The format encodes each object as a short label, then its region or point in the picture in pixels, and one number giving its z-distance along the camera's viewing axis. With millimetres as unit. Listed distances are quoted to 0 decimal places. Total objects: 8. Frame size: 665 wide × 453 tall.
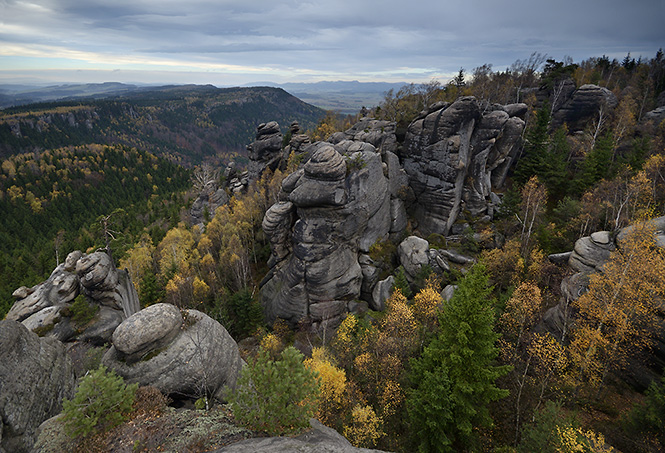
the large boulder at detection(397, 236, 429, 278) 46000
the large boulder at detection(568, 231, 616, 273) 26828
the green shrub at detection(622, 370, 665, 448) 15180
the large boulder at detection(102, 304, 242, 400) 18438
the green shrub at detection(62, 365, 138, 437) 11094
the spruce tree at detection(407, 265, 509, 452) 18828
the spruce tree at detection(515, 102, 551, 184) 51059
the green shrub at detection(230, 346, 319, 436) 12102
